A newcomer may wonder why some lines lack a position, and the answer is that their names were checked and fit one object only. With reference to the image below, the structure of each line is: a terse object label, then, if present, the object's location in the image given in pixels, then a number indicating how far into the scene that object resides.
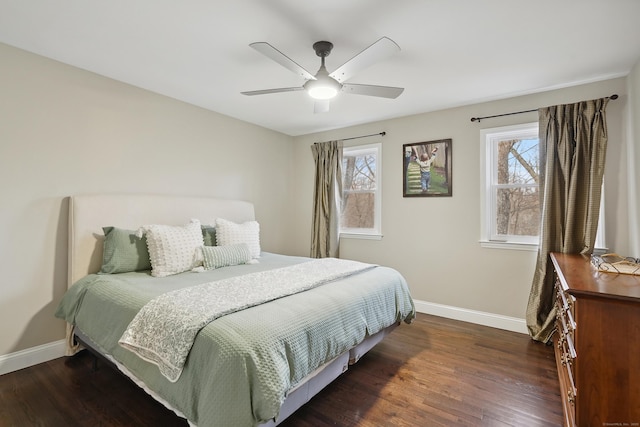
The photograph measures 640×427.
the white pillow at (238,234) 3.17
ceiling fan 1.84
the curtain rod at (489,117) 3.10
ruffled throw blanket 1.52
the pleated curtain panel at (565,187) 2.66
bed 1.35
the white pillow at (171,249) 2.59
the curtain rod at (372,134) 4.00
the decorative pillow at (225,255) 2.80
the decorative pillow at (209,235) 3.17
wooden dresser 1.43
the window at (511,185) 3.19
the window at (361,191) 4.13
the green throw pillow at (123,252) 2.55
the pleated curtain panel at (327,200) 4.37
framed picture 3.56
